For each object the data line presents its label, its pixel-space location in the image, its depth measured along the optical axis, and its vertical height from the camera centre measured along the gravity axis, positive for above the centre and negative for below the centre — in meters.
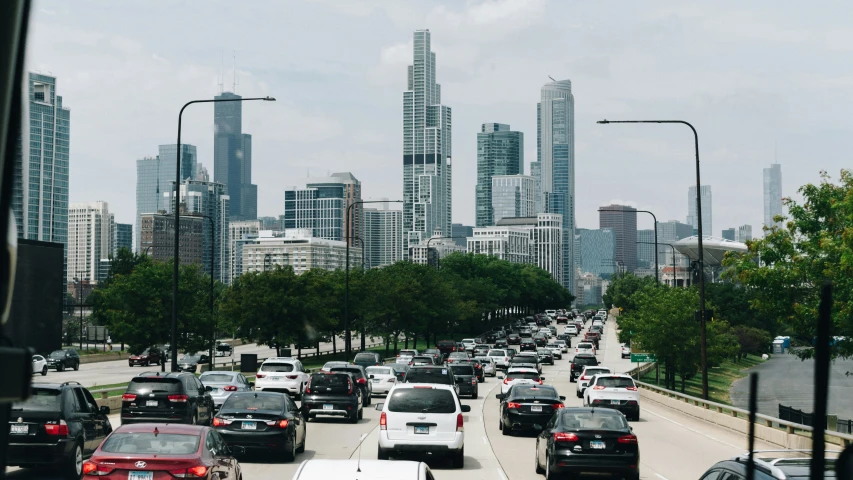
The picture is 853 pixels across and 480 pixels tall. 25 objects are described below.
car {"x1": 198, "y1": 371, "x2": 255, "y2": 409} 34.44 -3.90
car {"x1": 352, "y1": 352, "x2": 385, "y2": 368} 58.68 -5.14
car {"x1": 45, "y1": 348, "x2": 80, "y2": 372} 72.75 -6.41
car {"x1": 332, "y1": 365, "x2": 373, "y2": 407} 40.37 -4.35
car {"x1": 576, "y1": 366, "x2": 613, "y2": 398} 47.75 -4.98
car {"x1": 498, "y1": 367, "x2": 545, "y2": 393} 46.78 -4.79
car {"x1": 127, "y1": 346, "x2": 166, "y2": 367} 79.31 -6.98
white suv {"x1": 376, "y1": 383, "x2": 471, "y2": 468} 20.95 -3.16
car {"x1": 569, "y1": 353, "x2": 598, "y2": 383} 66.31 -6.03
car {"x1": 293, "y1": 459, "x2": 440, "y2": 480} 9.52 -1.86
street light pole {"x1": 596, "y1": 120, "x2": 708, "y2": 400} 37.46 -1.47
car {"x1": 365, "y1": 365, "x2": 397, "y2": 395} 47.62 -5.04
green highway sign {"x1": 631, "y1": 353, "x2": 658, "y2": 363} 57.14 -4.88
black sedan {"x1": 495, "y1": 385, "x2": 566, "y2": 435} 28.86 -3.86
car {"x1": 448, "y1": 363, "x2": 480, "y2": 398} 47.31 -4.94
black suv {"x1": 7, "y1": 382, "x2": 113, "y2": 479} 17.47 -2.76
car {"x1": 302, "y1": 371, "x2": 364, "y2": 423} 32.12 -3.96
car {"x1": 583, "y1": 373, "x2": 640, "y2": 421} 36.72 -4.39
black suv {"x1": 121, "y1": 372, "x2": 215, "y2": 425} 24.91 -3.16
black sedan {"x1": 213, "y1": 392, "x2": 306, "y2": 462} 21.64 -3.24
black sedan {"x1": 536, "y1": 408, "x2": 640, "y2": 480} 19.06 -3.29
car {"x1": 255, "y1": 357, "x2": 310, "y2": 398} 42.41 -4.42
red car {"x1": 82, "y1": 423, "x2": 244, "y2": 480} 14.00 -2.52
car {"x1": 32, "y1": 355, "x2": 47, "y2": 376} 62.47 -5.90
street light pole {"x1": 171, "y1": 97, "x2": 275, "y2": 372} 37.03 -1.20
